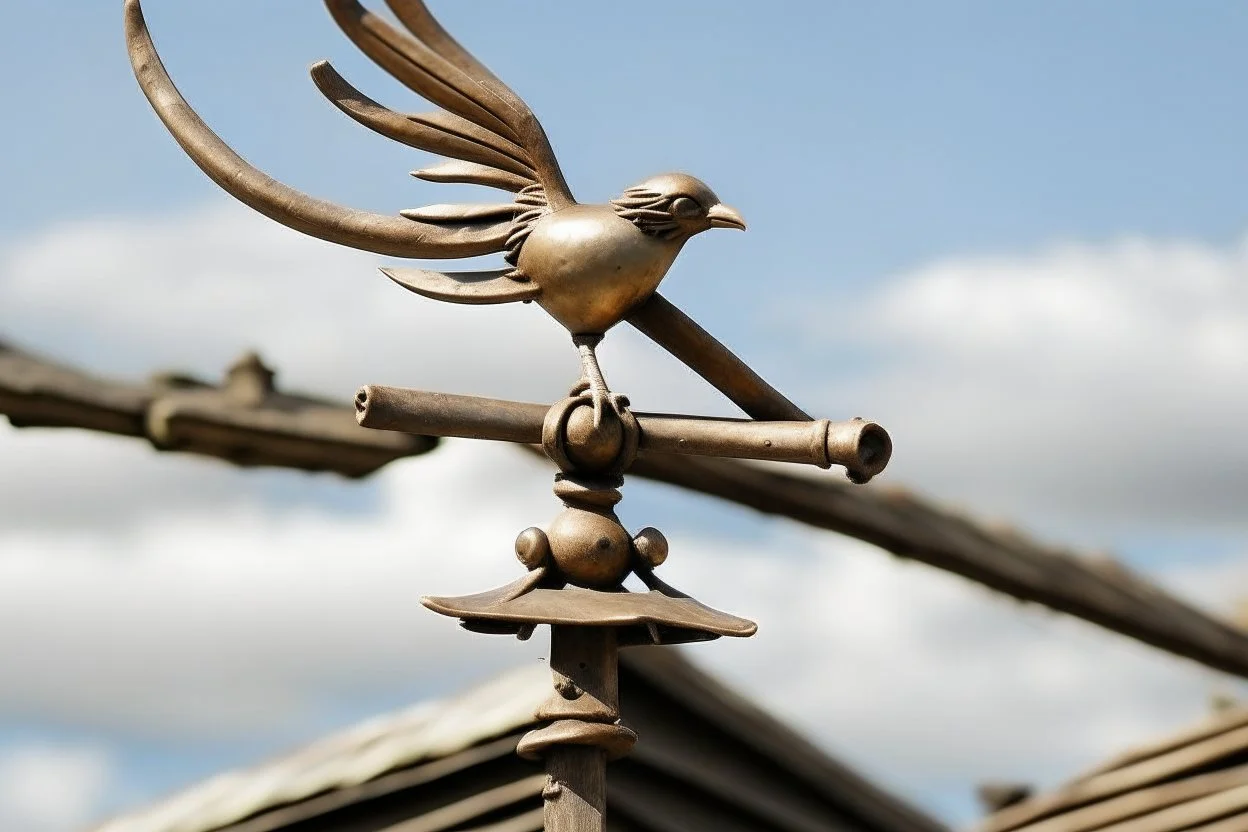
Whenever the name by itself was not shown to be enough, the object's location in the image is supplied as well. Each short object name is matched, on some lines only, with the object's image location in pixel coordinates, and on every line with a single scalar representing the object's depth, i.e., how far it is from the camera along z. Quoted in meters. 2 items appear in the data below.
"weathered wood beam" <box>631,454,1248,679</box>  9.37
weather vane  4.46
